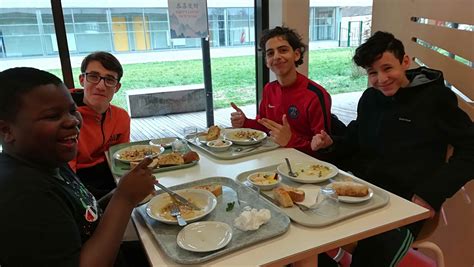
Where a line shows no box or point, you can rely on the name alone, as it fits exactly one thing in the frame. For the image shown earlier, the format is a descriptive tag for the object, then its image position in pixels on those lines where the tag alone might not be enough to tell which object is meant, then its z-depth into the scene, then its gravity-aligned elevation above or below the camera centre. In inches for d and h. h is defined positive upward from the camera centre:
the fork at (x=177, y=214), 39.4 -20.2
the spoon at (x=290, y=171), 52.3 -19.9
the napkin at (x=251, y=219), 38.0 -19.6
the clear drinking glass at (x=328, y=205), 41.0 -20.0
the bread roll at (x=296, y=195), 44.1 -19.6
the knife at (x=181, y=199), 44.3 -19.9
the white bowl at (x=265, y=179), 47.9 -19.6
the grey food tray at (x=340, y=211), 39.2 -20.4
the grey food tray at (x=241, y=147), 63.7 -20.2
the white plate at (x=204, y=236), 35.2 -20.4
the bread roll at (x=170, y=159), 59.9 -19.7
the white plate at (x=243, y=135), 69.6 -19.3
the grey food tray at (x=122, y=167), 58.5 -20.6
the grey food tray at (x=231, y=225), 34.4 -20.7
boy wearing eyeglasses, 67.3 -13.5
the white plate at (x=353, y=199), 43.1 -19.9
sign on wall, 97.4 +8.7
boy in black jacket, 50.7 -15.7
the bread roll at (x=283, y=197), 43.2 -19.6
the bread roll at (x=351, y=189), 44.3 -19.4
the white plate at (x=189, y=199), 41.0 -20.1
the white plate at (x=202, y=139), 71.6 -19.7
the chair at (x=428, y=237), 52.7 -31.1
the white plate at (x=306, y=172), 50.3 -20.0
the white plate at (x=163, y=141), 73.7 -20.3
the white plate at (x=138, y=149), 62.2 -19.8
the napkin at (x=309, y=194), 43.8 -20.8
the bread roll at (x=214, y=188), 47.3 -20.0
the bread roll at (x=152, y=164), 58.8 -19.9
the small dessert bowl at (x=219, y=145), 66.4 -19.4
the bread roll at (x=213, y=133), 73.2 -18.7
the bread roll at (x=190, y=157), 60.9 -19.5
